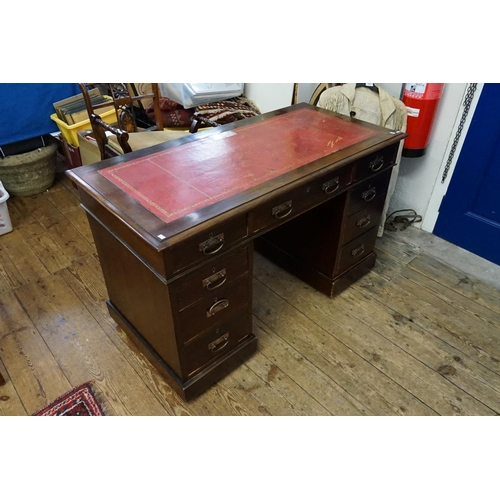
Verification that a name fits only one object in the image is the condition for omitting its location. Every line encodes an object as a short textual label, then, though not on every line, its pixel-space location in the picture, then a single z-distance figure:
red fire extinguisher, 2.08
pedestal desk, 1.25
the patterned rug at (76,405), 1.55
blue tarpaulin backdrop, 2.57
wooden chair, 2.22
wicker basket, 2.74
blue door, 2.10
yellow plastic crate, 2.70
